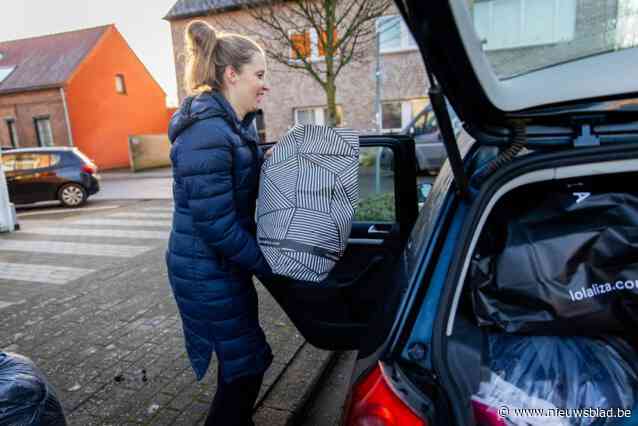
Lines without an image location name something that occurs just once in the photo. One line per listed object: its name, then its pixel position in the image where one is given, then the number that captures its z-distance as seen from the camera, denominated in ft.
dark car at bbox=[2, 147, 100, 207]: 35.91
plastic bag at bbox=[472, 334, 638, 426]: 4.09
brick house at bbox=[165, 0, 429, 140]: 51.55
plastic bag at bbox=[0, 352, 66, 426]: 5.12
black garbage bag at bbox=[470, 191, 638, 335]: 4.28
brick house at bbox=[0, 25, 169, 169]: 73.77
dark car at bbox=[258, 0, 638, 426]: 3.64
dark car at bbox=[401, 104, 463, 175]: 36.83
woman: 5.41
